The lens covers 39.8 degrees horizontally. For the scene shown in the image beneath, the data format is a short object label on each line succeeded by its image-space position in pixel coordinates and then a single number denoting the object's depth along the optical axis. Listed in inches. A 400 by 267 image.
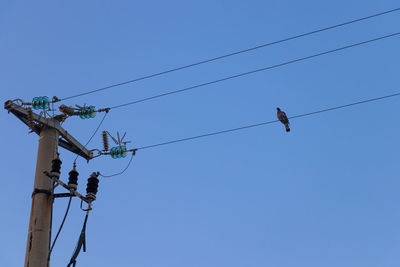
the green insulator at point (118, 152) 627.5
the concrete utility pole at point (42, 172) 490.3
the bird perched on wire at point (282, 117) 869.2
